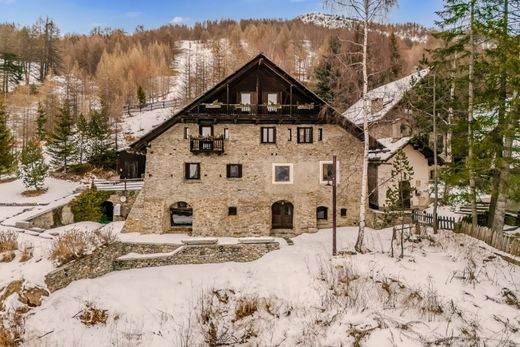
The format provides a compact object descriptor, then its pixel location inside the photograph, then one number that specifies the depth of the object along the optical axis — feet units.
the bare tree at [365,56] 46.14
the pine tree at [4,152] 104.47
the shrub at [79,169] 120.80
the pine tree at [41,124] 151.64
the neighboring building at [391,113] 94.58
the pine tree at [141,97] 208.03
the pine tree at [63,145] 119.34
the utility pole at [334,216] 48.65
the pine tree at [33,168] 94.43
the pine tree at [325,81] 129.39
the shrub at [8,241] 47.78
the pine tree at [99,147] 124.82
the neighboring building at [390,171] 75.46
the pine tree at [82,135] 129.75
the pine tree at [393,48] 157.24
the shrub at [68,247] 46.03
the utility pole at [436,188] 58.84
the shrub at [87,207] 78.48
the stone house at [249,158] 69.56
